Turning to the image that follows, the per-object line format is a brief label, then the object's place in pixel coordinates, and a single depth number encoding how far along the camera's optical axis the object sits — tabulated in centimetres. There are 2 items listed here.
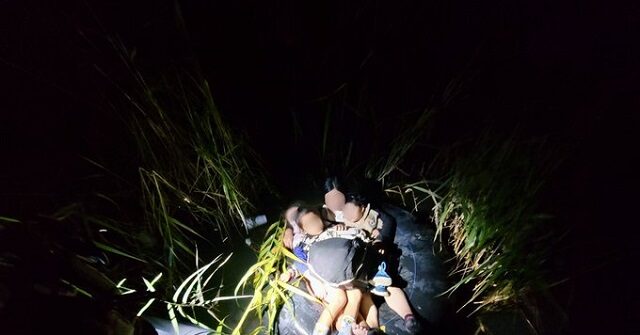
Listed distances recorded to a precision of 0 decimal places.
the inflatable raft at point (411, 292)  139
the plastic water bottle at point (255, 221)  180
